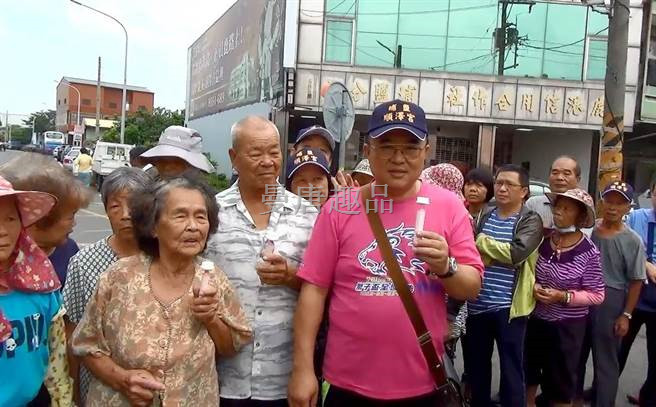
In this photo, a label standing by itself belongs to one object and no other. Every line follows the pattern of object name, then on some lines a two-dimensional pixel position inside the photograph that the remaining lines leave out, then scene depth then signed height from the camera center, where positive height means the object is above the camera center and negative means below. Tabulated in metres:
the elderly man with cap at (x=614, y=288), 3.97 -0.64
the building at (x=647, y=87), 16.39 +3.09
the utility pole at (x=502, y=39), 15.59 +4.02
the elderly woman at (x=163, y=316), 1.98 -0.52
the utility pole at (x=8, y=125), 82.69 +4.39
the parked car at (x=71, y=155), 24.79 +0.24
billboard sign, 18.86 +4.71
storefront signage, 16.16 +2.47
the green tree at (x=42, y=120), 82.12 +5.50
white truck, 20.09 +0.22
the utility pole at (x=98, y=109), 27.70 +2.64
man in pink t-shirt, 2.13 -0.38
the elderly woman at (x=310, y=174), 3.38 +0.00
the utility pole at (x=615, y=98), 5.62 +0.92
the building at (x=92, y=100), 69.75 +7.81
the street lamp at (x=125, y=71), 23.94 +3.88
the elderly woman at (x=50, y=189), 2.19 -0.12
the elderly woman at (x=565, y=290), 3.68 -0.63
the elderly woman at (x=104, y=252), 2.30 -0.37
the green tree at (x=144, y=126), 33.97 +2.30
